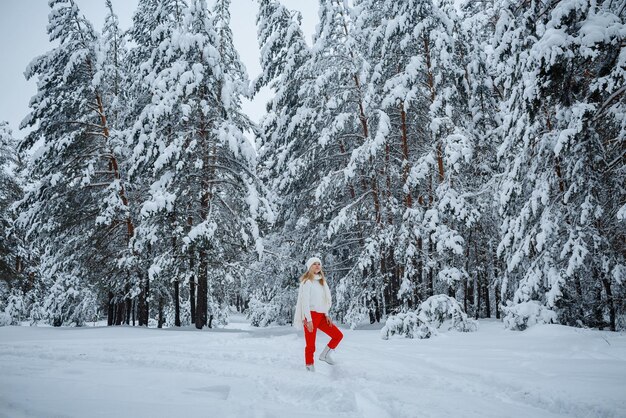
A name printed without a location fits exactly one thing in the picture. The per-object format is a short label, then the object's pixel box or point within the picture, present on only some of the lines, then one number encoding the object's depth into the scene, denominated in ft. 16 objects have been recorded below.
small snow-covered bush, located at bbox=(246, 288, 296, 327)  52.06
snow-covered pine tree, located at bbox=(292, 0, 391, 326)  40.57
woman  20.33
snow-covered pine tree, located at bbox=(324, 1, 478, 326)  35.70
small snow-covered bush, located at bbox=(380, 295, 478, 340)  30.94
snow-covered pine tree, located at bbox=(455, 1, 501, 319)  40.93
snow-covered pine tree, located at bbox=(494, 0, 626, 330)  21.90
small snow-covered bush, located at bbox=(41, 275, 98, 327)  52.54
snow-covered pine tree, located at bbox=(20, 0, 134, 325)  45.62
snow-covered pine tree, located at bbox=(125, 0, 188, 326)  39.93
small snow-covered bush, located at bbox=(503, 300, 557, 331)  28.45
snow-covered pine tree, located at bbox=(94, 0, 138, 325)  46.68
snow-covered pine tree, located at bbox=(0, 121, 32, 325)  64.69
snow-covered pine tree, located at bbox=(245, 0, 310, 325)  46.03
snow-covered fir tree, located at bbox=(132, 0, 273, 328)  39.45
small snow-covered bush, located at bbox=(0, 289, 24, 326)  72.57
